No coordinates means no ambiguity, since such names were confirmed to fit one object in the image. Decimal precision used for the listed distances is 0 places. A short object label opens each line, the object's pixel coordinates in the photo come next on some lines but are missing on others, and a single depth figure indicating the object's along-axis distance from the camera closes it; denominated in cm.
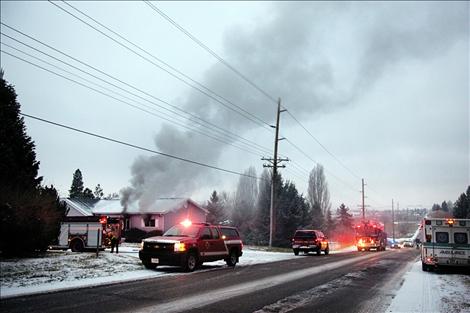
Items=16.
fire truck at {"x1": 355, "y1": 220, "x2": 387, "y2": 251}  4600
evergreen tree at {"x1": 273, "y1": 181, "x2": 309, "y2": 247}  5909
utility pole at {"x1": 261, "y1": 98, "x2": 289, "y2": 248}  3419
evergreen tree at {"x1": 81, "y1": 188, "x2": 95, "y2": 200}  8396
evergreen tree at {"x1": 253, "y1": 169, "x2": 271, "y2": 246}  5983
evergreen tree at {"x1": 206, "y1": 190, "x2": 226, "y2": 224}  6368
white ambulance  1755
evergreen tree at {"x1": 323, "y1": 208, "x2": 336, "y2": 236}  7740
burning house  4822
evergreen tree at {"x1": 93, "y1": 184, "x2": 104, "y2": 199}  10675
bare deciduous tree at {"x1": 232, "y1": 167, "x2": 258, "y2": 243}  6970
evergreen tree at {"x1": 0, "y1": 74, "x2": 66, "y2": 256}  1727
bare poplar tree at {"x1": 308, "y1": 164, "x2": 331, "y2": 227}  7825
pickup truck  1600
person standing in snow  2302
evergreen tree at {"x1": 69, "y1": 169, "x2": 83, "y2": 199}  8662
